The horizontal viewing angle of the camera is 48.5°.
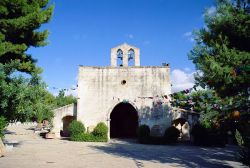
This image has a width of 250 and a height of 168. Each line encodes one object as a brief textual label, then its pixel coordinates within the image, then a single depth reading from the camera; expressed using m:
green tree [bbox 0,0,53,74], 14.80
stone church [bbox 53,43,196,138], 24.52
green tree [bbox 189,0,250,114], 10.56
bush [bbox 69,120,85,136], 23.47
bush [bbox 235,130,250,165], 9.82
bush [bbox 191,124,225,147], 21.81
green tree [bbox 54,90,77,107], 61.76
